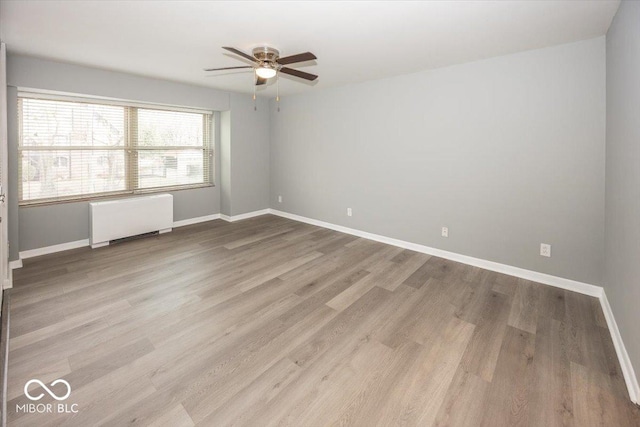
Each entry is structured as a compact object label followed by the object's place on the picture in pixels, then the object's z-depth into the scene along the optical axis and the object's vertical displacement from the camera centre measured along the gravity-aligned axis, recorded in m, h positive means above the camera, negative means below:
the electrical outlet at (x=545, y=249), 3.19 -0.44
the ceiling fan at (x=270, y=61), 2.83 +1.46
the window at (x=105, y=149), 3.87 +0.94
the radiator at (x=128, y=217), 4.22 -0.10
